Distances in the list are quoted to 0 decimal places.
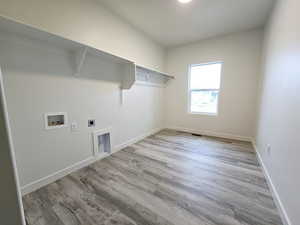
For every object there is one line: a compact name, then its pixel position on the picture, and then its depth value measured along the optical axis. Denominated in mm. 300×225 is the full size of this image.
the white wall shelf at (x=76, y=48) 1246
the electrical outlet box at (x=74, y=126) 1927
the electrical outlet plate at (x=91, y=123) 2156
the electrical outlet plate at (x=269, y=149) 1779
